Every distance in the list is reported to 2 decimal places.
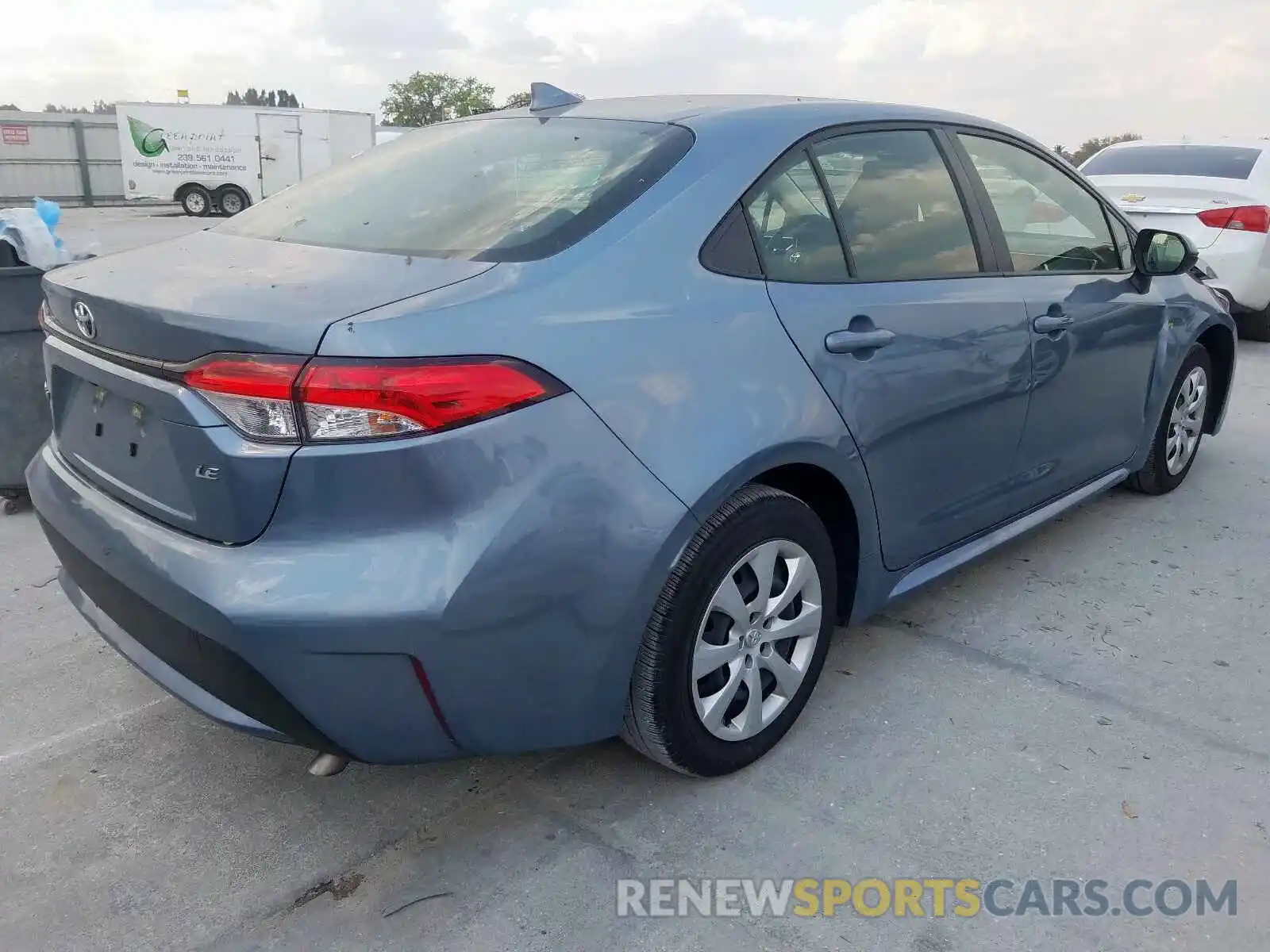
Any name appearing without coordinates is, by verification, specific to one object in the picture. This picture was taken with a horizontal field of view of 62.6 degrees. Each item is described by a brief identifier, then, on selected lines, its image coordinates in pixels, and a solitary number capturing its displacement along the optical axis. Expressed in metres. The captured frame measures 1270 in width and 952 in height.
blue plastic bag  4.80
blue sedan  1.93
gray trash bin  4.36
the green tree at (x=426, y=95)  68.94
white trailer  26.17
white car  7.75
